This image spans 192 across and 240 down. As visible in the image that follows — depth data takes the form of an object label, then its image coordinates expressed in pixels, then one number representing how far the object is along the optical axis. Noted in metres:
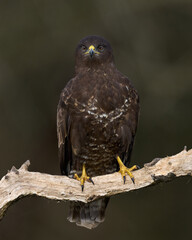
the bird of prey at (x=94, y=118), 13.08
